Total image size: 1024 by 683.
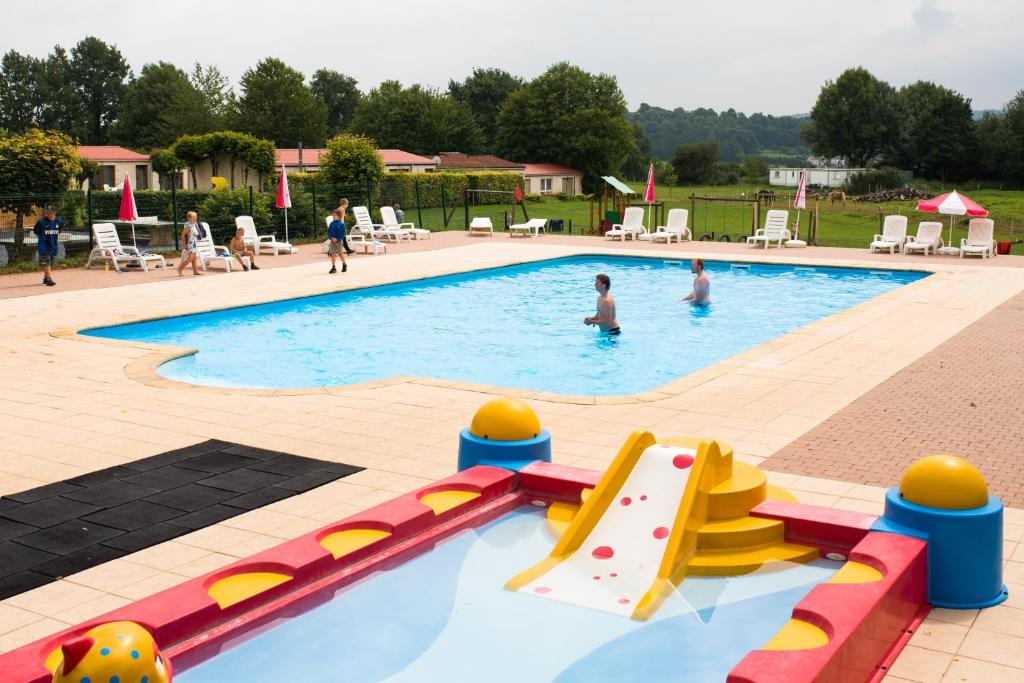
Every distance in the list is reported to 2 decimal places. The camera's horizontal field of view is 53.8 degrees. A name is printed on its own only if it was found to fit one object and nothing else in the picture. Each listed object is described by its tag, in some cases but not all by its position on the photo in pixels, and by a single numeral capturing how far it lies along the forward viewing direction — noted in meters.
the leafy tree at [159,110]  94.94
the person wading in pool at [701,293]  18.02
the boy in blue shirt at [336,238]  20.88
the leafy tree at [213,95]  96.94
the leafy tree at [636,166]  110.31
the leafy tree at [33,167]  22.78
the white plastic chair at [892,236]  25.08
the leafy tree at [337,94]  127.88
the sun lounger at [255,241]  24.02
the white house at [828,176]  82.38
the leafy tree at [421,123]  93.19
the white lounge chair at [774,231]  26.85
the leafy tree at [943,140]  77.00
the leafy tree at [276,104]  99.88
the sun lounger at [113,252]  21.31
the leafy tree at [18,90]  110.75
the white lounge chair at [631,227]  28.73
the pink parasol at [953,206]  23.59
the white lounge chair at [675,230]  28.11
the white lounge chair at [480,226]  30.59
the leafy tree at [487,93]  108.38
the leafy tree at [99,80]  117.62
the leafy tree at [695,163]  90.50
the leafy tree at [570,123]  78.50
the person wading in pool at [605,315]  14.81
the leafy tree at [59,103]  111.75
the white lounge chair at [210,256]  21.33
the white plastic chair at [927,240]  24.80
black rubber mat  5.76
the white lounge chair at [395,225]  27.91
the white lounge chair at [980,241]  23.88
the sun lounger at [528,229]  30.22
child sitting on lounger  21.44
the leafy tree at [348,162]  33.34
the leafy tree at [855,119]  101.44
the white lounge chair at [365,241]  25.33
